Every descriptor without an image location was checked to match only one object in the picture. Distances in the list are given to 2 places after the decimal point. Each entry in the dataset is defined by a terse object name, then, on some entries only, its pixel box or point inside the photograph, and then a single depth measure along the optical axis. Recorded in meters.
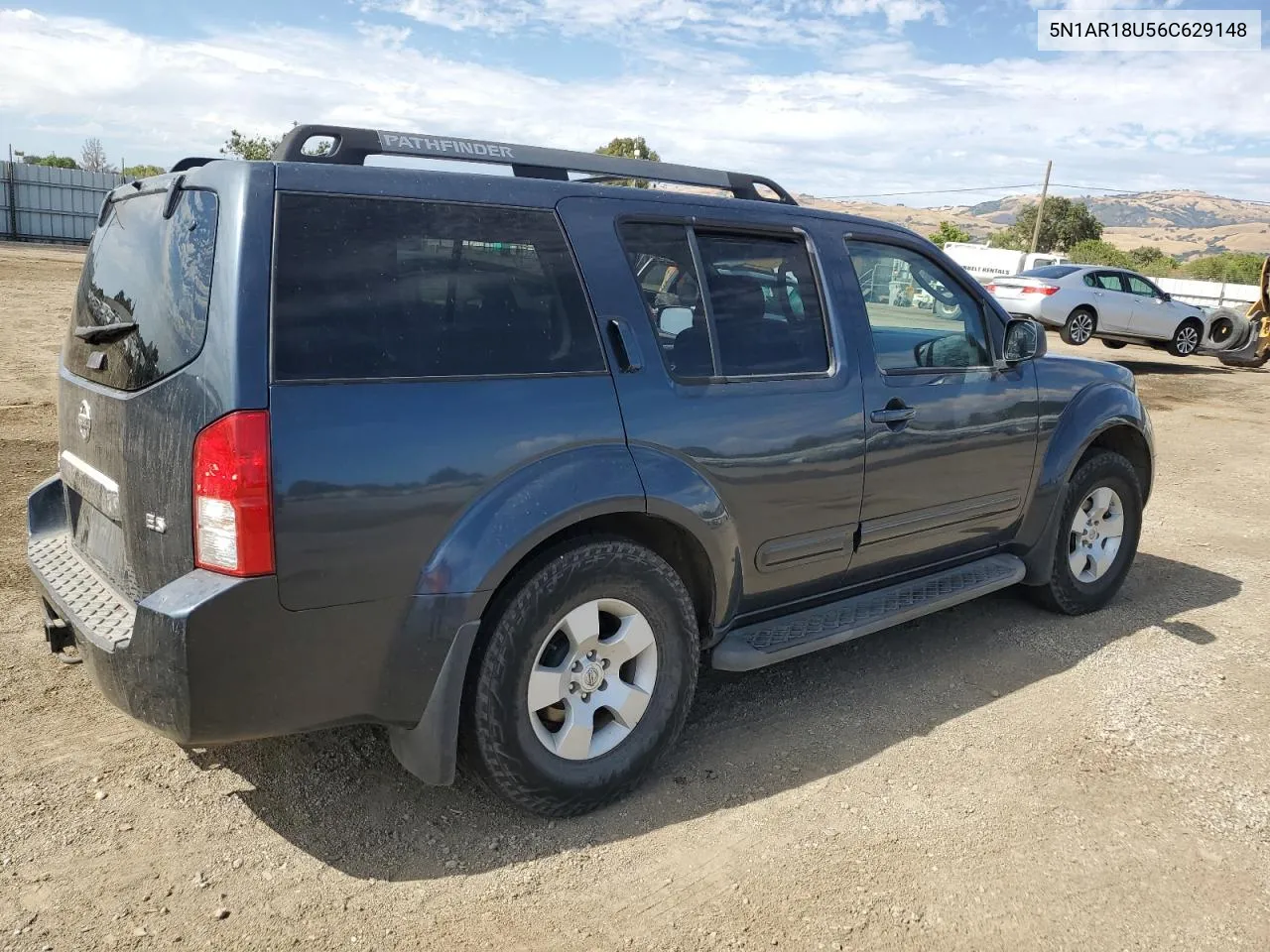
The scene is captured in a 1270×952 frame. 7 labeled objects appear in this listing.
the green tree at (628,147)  37.88
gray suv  2.52
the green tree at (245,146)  40.66
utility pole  49.02
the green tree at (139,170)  42.44
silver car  17.05
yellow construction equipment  17.70
